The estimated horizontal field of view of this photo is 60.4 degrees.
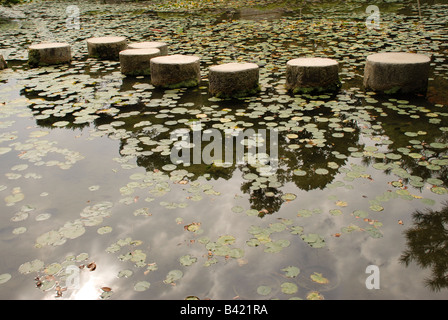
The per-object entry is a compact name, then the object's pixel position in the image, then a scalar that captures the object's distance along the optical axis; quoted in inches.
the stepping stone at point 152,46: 281.3
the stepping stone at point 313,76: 212.5
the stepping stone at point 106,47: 311.0
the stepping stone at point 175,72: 231.0
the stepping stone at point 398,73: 200.1
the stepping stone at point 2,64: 289.0
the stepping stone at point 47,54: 293.1
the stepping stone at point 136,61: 261.1
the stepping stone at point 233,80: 210.4
